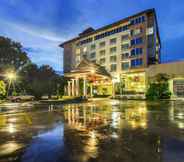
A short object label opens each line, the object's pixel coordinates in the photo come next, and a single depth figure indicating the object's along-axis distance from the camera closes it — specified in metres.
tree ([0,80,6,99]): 37.85
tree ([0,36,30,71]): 55.44
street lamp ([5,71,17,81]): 38.25
